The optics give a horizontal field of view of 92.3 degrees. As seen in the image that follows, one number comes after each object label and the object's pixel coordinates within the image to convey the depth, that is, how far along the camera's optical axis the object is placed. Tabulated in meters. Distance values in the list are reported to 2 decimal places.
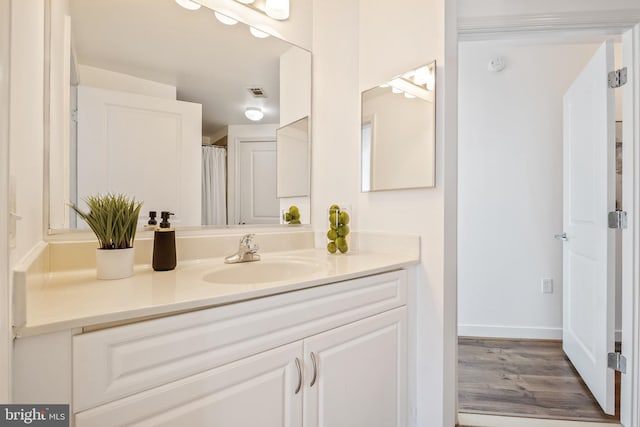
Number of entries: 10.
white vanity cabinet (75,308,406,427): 0.67
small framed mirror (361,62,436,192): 1.35
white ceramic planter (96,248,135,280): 0.92
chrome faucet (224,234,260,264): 1.32
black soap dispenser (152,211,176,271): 1.09
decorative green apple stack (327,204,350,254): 1.53
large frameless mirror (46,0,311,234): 1.06
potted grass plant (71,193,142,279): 0.93
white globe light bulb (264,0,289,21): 1.55
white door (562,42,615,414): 1.61
